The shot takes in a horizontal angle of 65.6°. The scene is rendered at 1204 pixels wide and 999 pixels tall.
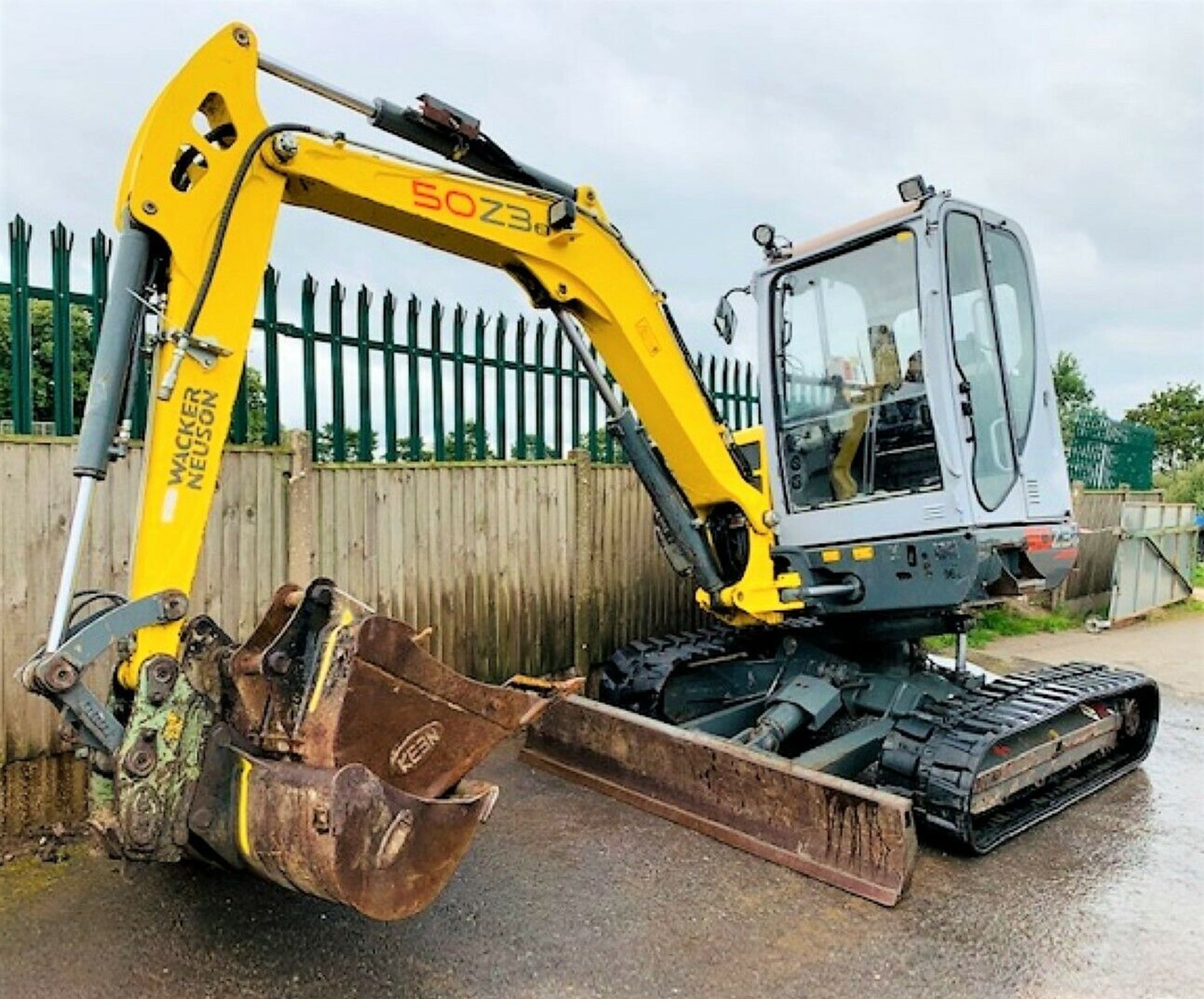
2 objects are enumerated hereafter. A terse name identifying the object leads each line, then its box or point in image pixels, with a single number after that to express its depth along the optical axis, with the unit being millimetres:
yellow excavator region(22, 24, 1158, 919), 2625
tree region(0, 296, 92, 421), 4020
